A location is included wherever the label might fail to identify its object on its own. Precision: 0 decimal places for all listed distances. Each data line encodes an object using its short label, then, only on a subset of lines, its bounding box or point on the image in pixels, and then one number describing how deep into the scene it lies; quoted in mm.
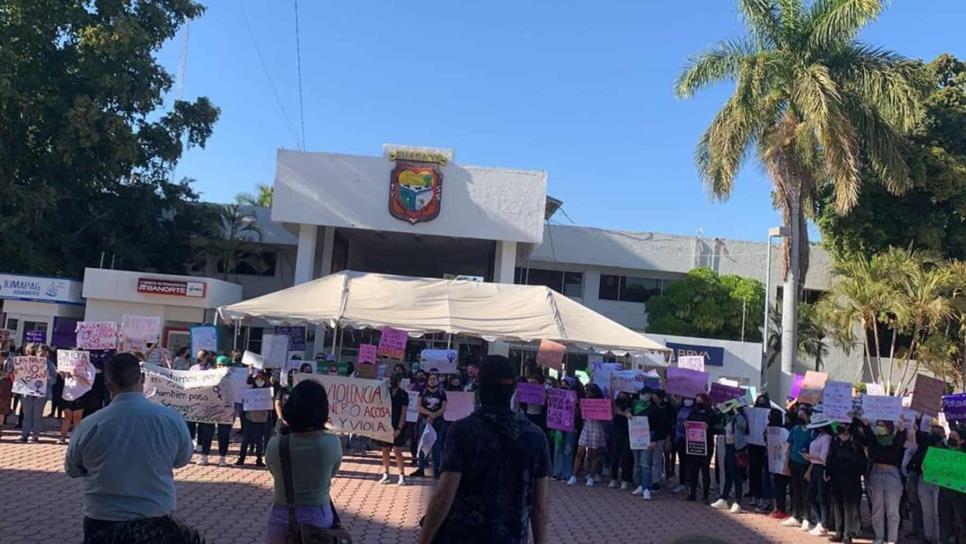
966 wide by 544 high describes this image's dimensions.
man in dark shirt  3482
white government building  24859
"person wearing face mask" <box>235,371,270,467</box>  12008
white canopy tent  15469
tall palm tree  20781
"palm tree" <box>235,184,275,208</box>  46622
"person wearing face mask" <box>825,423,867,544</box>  9805
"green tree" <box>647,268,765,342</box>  31719
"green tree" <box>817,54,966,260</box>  28156
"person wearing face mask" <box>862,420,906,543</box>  9664
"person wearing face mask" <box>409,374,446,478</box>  12219
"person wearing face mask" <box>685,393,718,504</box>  12195
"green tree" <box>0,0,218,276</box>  28391
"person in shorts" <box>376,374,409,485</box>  11562
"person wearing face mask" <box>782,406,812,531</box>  10797
